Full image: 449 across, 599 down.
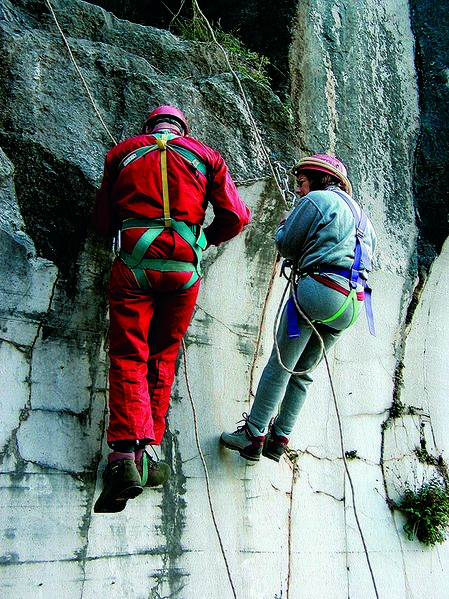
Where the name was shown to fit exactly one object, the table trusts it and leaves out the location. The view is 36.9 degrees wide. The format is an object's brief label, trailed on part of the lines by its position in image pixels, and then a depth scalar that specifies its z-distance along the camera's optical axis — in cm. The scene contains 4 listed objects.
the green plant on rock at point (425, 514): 455
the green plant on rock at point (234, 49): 482
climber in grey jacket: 348
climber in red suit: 320
